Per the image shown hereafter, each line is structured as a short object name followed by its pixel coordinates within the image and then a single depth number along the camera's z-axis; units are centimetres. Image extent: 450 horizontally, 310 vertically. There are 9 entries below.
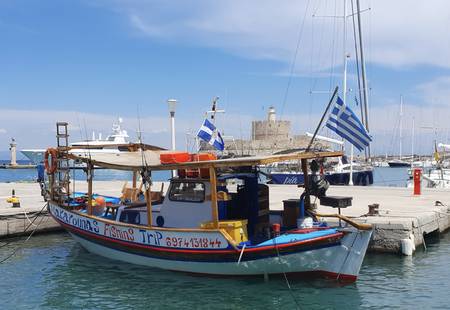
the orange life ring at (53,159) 1606
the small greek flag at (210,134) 2347
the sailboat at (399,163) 12438
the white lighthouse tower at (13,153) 10485
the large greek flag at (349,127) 1759
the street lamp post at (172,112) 1972
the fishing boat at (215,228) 1140
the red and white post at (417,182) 2444
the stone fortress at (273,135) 11860
